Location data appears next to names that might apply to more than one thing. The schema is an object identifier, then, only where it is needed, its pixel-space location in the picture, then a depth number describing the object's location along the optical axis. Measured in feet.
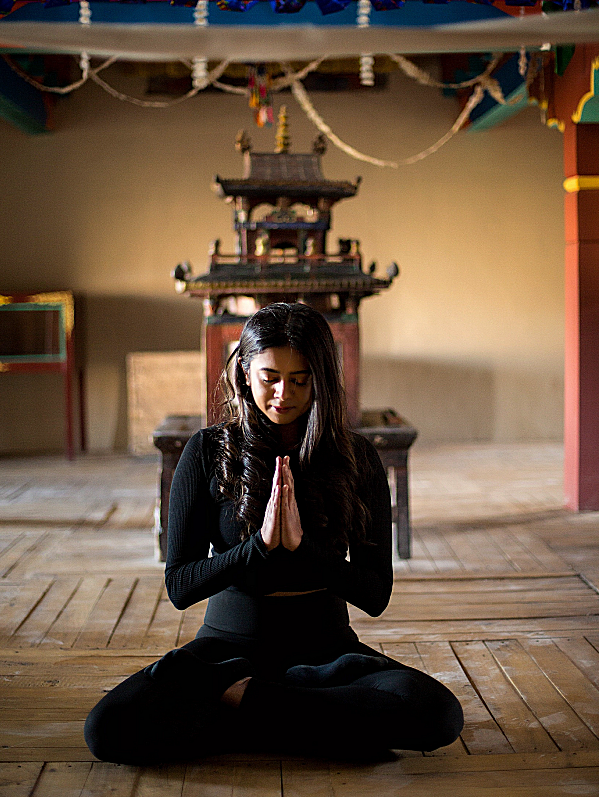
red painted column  13.92
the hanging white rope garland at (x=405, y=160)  19.72
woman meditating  5.89
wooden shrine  12.00
